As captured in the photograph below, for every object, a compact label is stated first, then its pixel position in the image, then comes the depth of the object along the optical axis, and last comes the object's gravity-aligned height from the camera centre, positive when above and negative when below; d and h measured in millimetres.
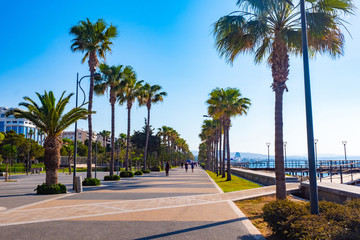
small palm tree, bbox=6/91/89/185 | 16703 +1823
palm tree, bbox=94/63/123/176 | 27016 +6325
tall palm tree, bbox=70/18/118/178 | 22016 +8457
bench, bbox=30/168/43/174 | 49719 -2908
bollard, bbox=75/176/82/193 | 16750 -1799
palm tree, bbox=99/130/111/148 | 110450 +7671
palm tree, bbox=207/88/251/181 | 28922 +4727
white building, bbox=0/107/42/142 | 166400 +16591
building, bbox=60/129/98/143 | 181125 +11498
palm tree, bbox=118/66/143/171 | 27984 +6679
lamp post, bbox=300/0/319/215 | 7066 +599
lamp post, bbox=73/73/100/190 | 20566 +4827
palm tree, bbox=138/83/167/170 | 39900 +8108
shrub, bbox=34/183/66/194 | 15953 -1929
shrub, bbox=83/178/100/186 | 20934 -2047
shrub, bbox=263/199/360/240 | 5020 -1368
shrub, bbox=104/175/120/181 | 26227 -2227
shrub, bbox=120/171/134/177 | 30766 -2210
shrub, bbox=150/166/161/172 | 50375 -2819
